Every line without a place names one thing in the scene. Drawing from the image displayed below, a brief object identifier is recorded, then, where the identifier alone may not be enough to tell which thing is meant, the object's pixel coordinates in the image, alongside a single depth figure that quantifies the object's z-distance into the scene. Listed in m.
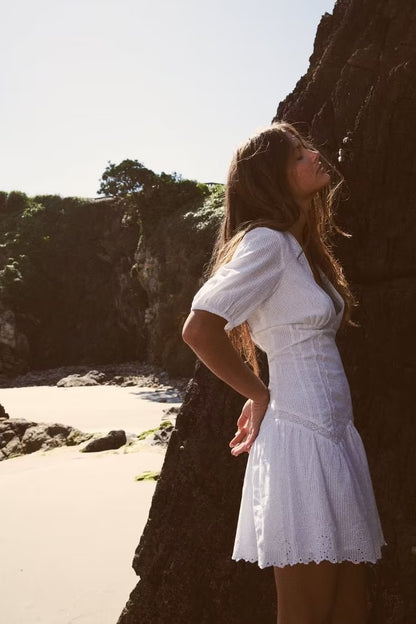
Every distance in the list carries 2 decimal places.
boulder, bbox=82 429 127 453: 8.84
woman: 1.75
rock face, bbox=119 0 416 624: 3.08
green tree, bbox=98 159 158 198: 22.64
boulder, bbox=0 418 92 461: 9.66
